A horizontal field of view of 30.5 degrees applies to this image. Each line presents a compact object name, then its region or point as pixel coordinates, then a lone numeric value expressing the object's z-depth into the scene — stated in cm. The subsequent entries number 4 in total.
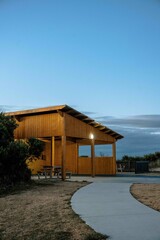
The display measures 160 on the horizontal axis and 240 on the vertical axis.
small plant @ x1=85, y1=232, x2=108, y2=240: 490
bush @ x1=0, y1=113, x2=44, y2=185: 1380
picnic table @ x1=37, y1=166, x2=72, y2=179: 1928
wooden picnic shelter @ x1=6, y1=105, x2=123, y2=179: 1900
